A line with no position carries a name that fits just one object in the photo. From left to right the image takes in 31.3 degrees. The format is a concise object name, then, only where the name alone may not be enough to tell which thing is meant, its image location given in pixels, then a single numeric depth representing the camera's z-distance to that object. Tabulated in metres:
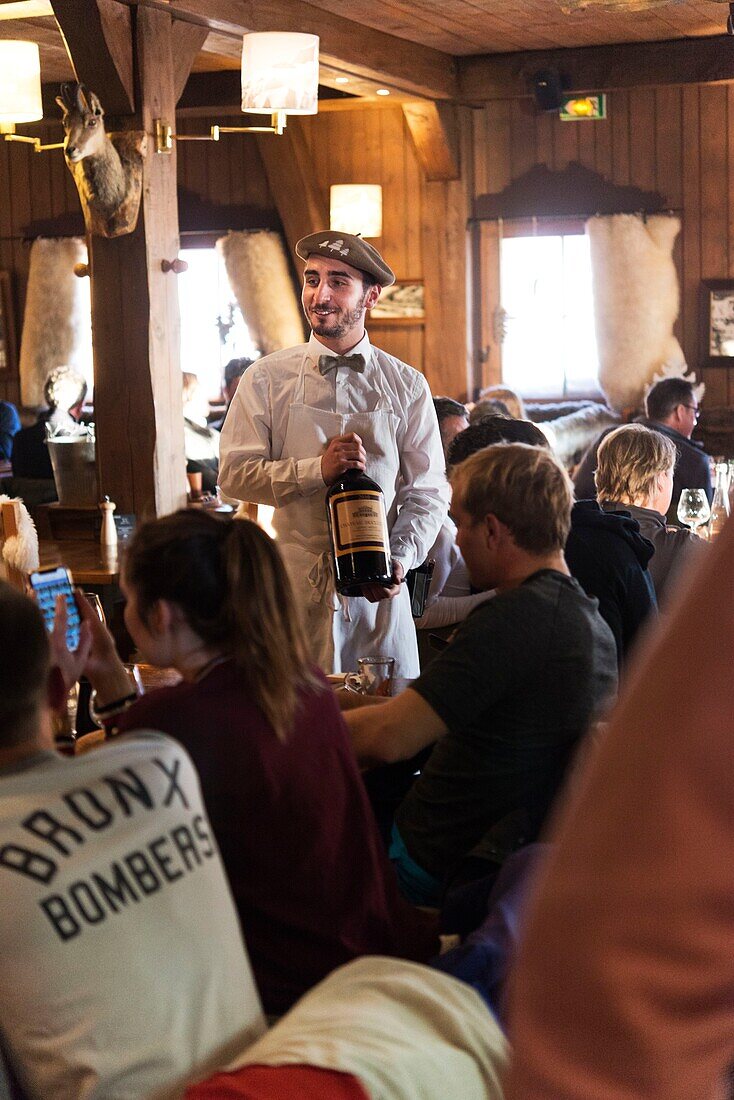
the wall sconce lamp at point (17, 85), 5.05
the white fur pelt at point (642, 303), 8.88
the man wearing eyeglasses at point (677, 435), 5.43
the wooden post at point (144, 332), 5.24
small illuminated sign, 8.06
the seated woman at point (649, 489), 3.78
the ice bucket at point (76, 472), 5.73
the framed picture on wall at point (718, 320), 8.80
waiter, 3.42
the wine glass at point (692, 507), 4.68
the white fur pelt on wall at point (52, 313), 10.20
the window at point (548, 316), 9.30
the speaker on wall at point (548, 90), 7.80
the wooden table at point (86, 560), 4.54
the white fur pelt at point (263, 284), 9.59
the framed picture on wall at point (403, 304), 9.11
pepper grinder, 4.86
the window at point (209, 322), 10.00
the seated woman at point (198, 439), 7.30
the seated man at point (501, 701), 2.10
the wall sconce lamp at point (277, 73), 5.30
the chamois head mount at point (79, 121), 4.66
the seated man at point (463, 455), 3.56
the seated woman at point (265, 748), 1.75
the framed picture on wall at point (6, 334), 10.48
